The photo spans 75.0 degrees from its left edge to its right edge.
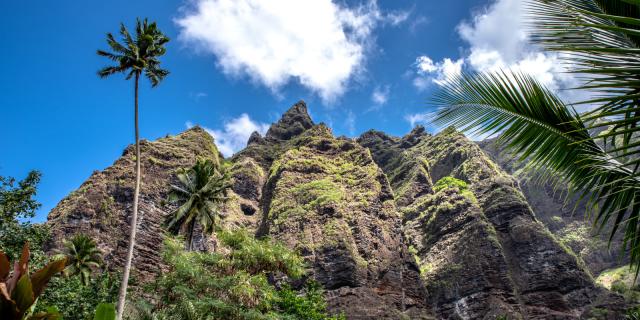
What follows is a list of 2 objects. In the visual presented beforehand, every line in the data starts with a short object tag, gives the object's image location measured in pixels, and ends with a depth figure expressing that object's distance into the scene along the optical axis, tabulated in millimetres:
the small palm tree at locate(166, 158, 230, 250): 37094
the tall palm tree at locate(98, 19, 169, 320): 26734
